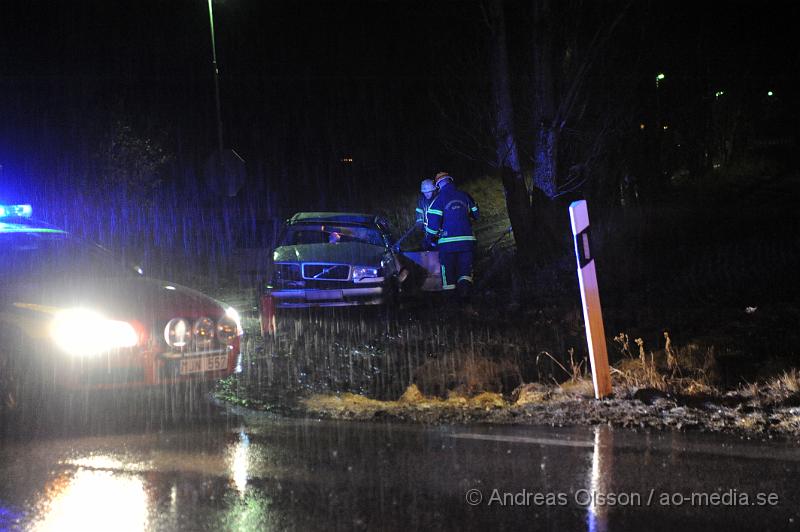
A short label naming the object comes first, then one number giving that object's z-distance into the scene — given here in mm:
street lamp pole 28594
